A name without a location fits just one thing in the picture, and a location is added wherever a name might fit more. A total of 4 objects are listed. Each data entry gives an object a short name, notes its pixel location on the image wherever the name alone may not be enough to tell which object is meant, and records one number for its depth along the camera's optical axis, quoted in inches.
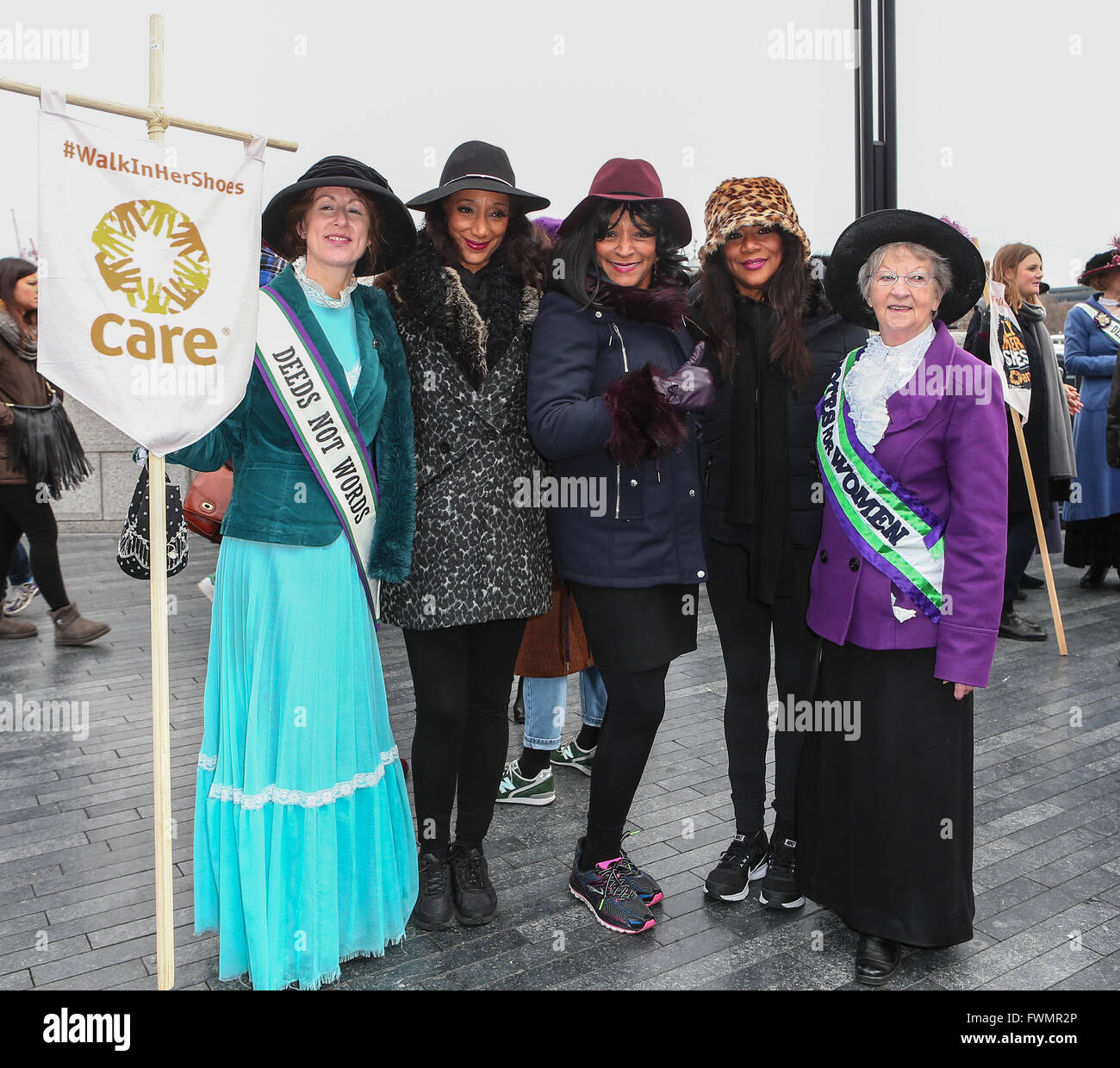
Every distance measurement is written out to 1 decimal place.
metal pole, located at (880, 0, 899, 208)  238.2
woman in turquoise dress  100.9
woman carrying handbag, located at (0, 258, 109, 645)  228.5
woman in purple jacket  100.6
